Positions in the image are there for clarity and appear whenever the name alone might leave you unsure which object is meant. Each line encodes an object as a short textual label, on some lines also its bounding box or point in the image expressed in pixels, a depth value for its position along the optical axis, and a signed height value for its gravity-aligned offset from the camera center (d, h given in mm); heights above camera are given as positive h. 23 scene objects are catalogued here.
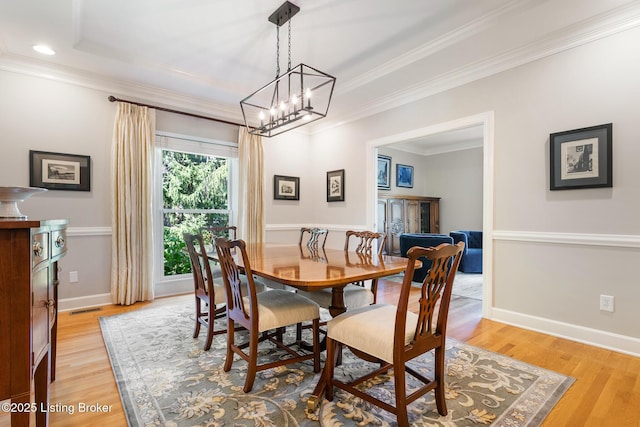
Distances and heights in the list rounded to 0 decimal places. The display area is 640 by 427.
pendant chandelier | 2469 +1631
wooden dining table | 1601 -350
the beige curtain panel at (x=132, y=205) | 3582 +91
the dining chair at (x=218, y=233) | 3706 -272
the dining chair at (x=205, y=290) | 2329 -635
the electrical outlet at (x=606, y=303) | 2449 -725
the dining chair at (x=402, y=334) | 1407 -608
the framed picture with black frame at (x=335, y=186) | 4906 +437
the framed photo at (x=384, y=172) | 6430 +851
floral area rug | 1585 -1067
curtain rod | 3625 +1343
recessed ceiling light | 2971 +1608
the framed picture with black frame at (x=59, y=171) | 3234 +455
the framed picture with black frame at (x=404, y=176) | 6902 +843
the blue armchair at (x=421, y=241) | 4707 -455
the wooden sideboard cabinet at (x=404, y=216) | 6109 -81
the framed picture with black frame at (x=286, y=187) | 5070 +422
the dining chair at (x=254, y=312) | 1794 -618
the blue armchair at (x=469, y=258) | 5465 -822
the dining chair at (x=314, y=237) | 3314 -274
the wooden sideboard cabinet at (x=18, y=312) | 981 -331
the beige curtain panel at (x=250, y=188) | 4578 +365
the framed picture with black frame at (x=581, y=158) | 2467 +457
